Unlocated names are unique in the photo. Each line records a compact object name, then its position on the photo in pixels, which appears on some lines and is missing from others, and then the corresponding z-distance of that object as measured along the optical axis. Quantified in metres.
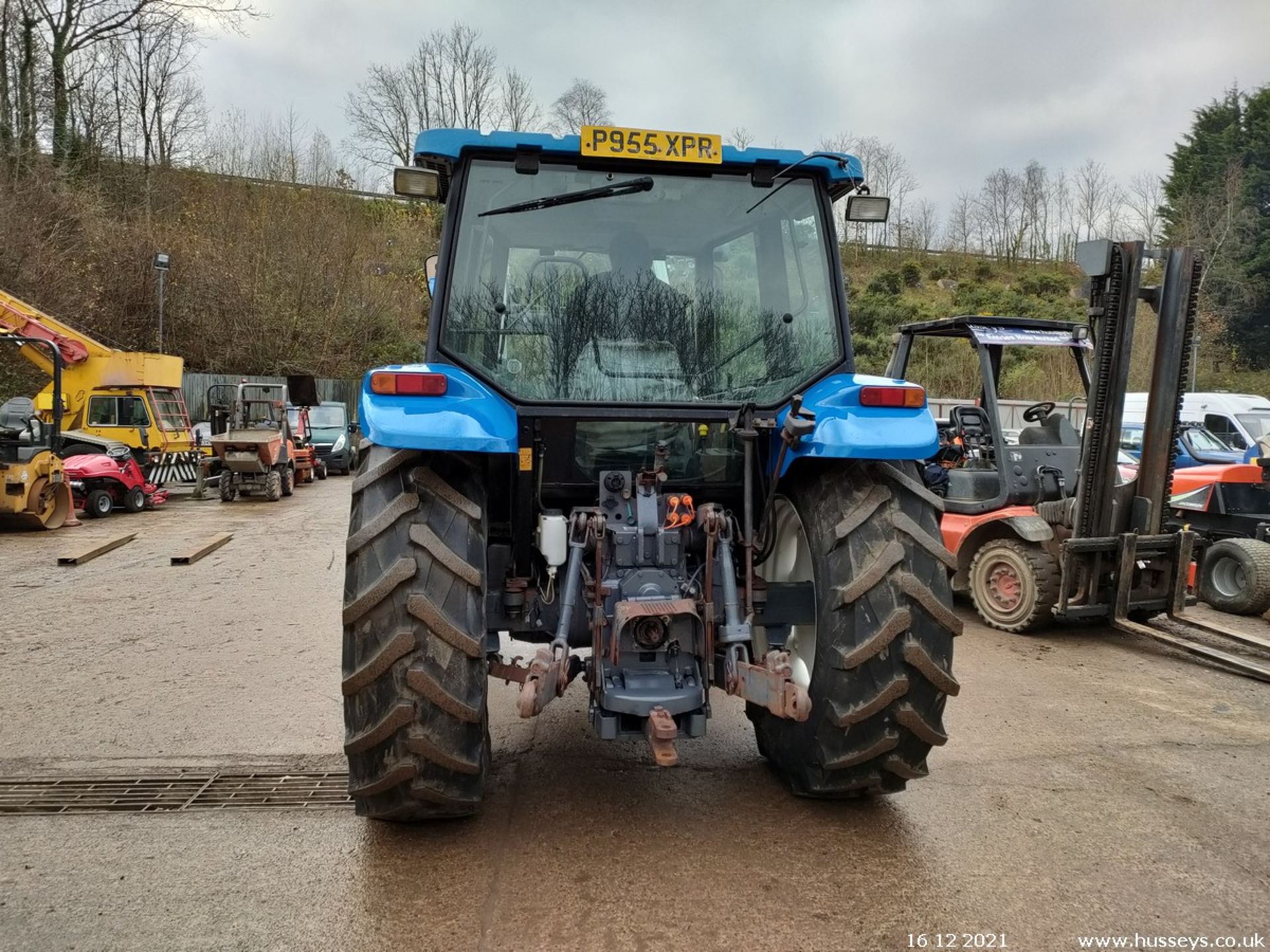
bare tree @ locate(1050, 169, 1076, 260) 43.41
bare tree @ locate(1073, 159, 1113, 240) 43.84
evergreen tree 31.52
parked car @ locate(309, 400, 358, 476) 22.45
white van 12.91
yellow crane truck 13.70
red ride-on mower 12.98
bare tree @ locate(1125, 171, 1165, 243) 36.62
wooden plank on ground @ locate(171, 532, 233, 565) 9.22
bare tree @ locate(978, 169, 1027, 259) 44.88
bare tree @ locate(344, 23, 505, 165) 44.06
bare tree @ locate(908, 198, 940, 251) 42.72
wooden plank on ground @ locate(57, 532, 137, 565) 9.11
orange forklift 5.81
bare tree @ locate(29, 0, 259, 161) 26.47
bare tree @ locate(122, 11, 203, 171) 31.52
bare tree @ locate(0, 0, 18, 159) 24.77
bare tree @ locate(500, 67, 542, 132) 46.03
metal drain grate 3.40
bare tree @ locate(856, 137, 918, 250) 44.41
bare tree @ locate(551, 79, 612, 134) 42.34
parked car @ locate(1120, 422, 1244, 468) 10.02
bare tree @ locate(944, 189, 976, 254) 44.94
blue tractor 2.82
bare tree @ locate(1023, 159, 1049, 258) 44.44
